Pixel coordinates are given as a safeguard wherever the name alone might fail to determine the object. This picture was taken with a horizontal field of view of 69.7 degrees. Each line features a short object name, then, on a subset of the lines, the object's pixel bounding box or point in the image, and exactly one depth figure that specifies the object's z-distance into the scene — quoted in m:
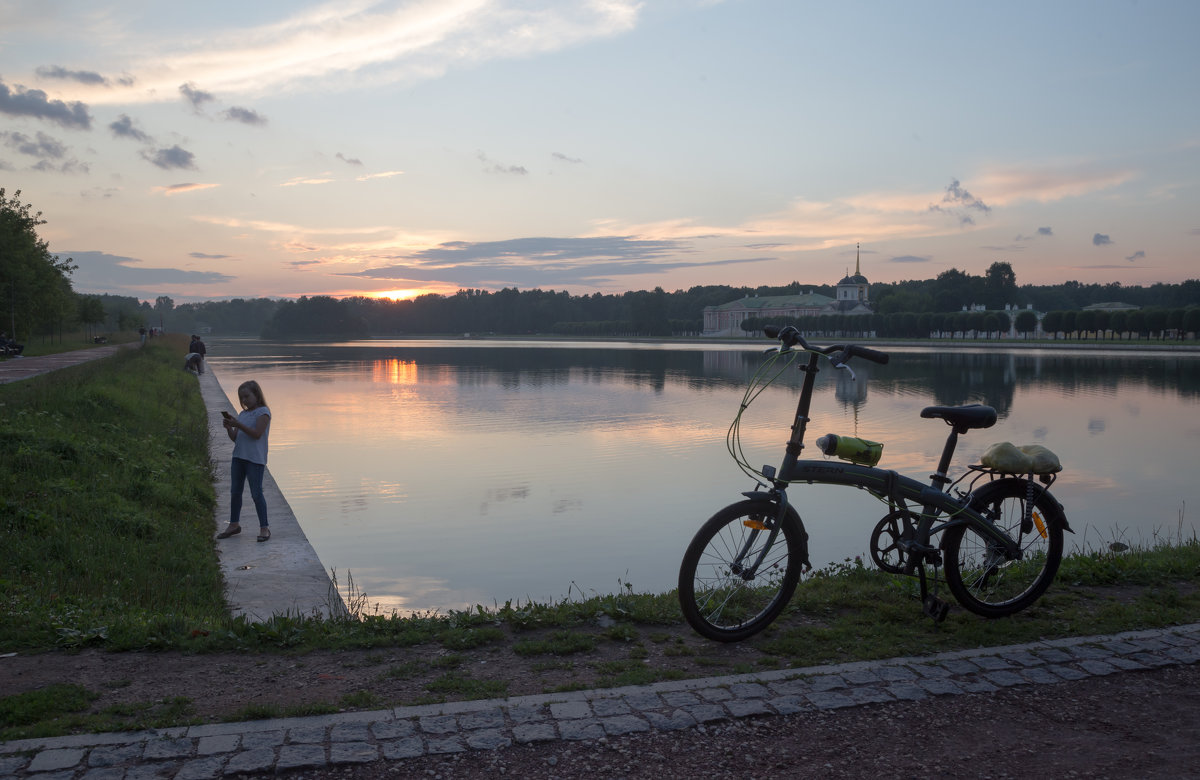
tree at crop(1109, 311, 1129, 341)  95.81
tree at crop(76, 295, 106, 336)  74.00
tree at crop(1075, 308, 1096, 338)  99.44
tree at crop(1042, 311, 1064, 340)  104.99
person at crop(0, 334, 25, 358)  38.55
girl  9.23
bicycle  5.17
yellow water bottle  5.18
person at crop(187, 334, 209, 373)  41.72
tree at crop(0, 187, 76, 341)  42.78
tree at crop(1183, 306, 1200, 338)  84.50
